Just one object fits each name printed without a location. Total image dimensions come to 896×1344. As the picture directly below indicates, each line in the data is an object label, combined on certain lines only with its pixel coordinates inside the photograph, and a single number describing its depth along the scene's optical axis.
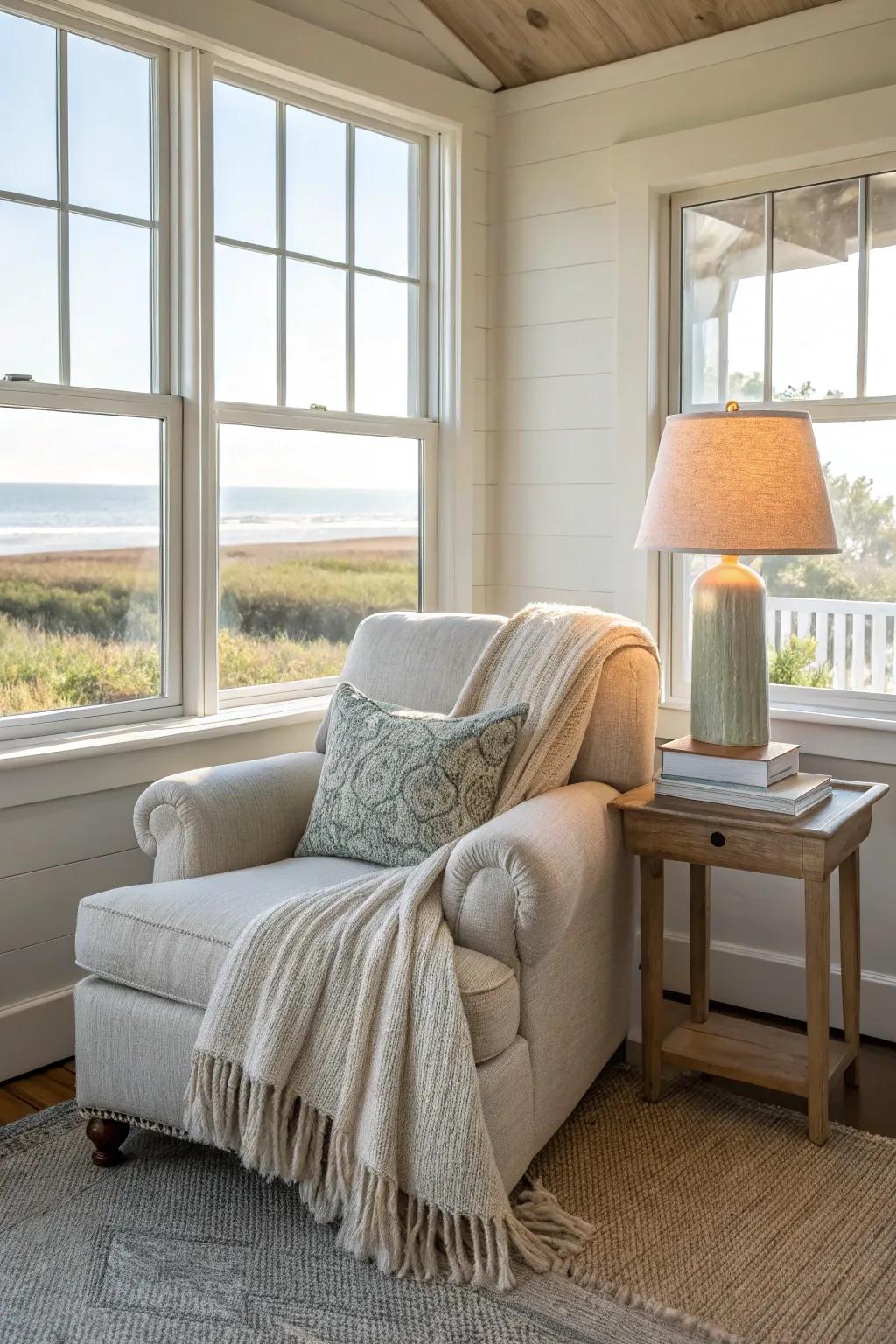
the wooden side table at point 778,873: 2.33
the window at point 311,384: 3.05
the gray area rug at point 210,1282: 1.82
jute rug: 1.89
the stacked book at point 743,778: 2.40
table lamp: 2.37
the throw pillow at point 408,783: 2.37
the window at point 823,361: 2.87
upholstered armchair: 2.05
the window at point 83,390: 2.62
